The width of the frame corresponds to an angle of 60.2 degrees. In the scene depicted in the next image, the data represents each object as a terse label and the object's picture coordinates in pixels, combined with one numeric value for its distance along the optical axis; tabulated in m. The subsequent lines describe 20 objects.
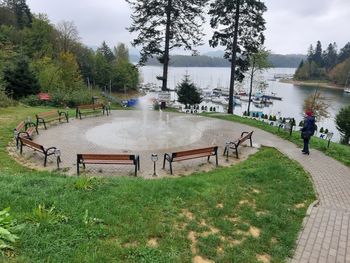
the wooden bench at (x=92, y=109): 18.88
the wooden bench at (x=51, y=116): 16.58
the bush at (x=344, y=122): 23.39
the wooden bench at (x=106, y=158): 9.33
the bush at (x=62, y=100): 24.47
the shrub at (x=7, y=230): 4.26
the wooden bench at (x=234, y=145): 11.89
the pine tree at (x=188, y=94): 30.28
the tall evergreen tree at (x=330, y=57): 127.50
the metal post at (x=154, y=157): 9.41
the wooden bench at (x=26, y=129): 12.12
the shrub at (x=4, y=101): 20.36
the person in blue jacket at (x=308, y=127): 12.11
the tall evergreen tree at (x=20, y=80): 26.08
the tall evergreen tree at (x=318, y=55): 128.76
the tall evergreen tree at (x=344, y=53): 123.31
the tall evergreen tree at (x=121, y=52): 85.40
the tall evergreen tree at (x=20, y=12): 59.30
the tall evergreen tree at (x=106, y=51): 81.23
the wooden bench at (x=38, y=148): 10.14
